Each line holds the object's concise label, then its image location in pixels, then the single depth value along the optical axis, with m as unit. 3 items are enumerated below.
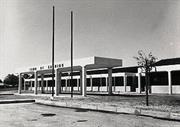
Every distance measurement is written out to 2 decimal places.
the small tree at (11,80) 129.40
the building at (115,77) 31.06
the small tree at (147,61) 17.70
